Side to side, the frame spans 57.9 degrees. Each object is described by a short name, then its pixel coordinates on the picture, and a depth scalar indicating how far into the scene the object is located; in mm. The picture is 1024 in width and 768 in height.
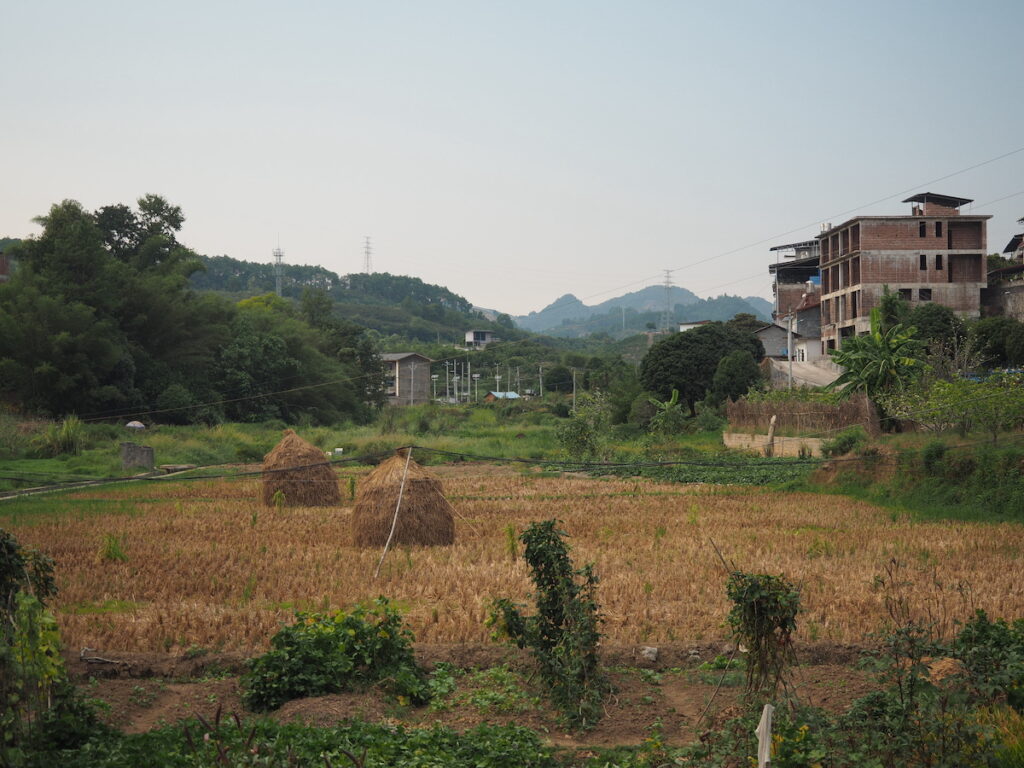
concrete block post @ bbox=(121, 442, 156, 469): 32000
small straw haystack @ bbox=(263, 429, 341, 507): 23688
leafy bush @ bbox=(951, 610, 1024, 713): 7359
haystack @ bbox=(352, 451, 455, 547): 17297
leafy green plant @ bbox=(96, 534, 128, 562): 15281
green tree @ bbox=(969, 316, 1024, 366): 41219
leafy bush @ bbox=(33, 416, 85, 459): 32781
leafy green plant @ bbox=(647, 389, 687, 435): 38531
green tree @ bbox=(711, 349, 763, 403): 47469
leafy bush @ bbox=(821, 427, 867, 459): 28172
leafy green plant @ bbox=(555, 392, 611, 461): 34938
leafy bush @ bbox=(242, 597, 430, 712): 8312
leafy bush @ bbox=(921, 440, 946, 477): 22625
